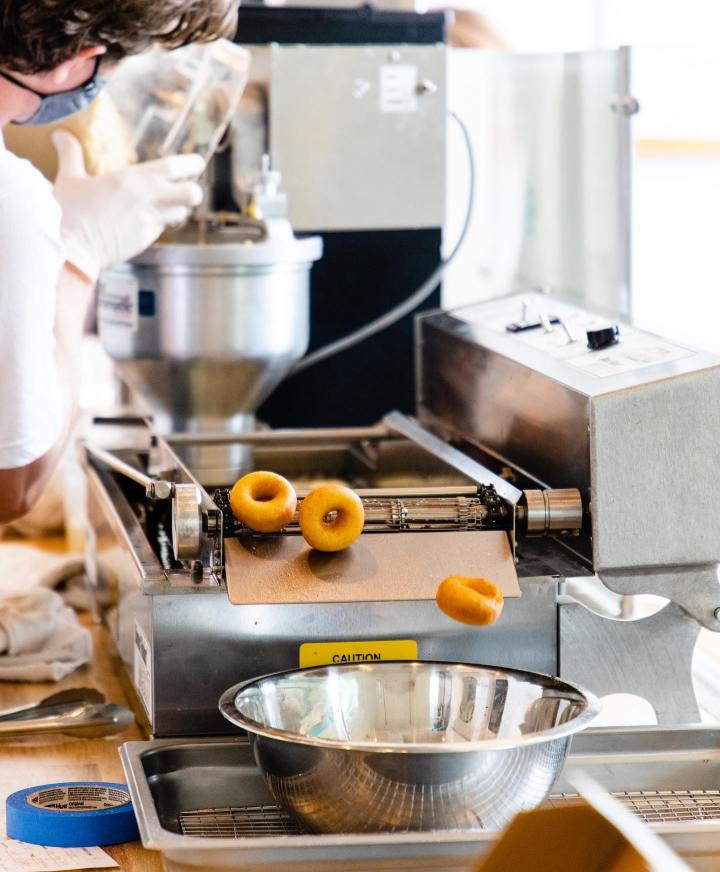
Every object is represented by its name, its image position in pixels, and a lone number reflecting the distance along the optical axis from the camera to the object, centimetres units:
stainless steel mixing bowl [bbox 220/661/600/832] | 259
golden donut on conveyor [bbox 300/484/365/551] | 286
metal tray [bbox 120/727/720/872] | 256
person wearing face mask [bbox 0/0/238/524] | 313
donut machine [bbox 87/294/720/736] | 286
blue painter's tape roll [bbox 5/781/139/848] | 270
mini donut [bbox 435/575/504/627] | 277
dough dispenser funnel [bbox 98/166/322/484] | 371
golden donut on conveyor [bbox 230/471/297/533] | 287
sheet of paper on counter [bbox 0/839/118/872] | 266
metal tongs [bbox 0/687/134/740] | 302
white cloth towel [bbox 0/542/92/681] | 327
